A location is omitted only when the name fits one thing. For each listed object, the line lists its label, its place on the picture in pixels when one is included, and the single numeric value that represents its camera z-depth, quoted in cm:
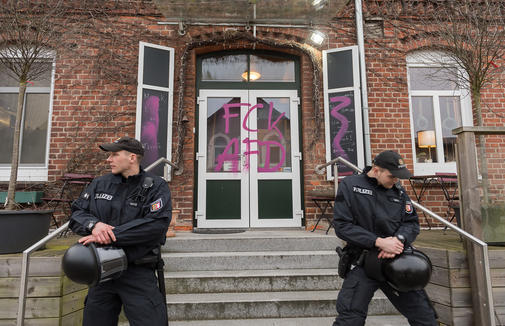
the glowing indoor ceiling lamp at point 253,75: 553
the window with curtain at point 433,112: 528
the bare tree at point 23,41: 295
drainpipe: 493
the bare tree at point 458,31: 378
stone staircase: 284
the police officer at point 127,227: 183
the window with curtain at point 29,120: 503
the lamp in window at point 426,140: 532
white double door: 514
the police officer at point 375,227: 193
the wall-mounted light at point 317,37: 520
